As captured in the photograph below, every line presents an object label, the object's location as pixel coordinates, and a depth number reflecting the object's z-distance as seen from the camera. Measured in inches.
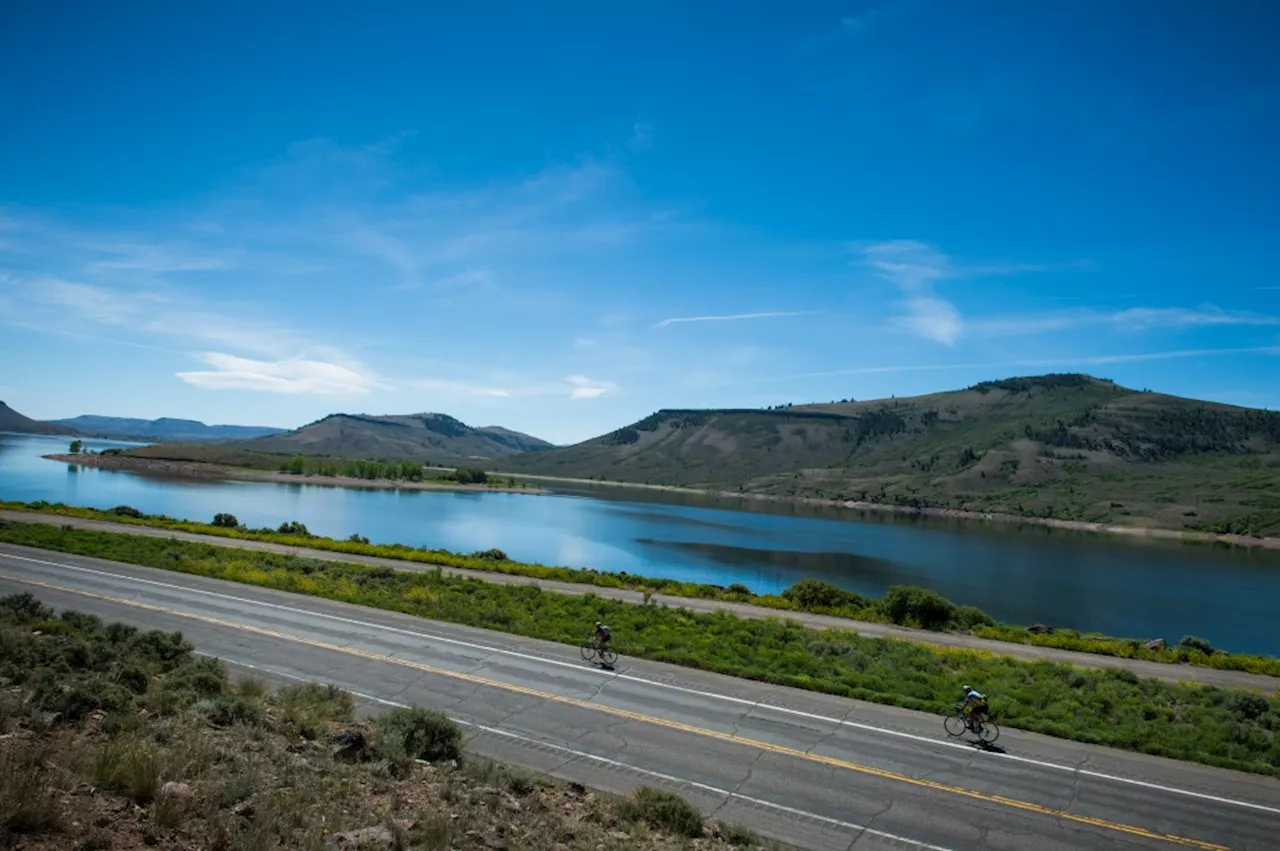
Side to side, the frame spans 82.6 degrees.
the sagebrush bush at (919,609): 1489.9
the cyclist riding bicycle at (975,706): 720.3
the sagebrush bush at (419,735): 548.1
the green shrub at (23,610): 763.4
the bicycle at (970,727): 729.0
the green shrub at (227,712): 537.3
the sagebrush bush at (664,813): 484.4
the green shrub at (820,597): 1612.9
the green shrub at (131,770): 364.2
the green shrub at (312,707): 566.6
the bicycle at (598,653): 949.2
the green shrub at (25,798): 297.0
